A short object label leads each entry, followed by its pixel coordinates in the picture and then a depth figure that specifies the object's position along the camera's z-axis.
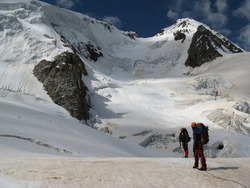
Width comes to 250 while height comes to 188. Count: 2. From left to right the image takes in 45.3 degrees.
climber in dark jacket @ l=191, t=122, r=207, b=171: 7.94
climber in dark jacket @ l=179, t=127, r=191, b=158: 13.12
